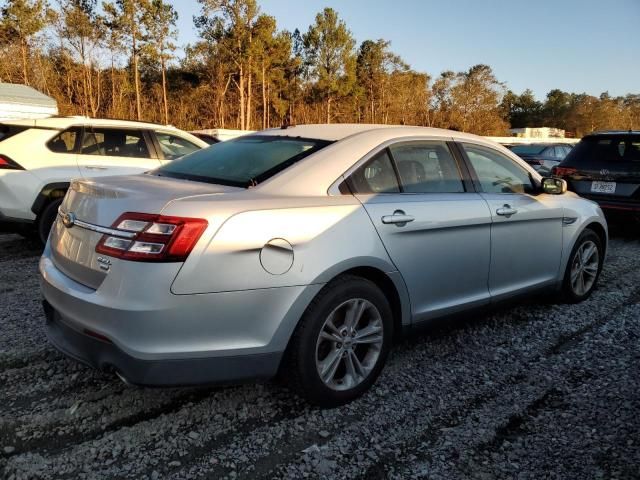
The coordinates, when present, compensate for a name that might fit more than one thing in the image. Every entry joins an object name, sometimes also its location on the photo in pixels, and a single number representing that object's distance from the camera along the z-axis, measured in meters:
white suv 5.87
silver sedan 2.33
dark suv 7.14
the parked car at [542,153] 14.41
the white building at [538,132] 67.20
